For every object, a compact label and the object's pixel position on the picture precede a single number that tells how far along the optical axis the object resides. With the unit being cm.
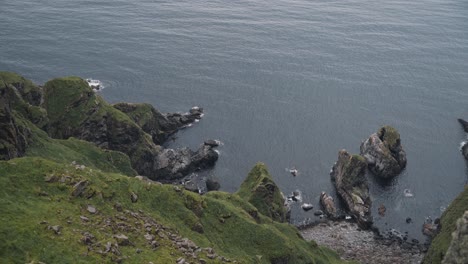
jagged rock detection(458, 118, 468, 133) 13268
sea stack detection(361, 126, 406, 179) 11088
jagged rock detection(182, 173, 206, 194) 10156
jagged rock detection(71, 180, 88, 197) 4972
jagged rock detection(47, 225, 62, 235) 4272
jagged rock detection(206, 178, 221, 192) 10319
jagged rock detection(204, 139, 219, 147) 11820
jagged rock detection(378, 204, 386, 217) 9931
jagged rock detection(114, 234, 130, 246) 4618
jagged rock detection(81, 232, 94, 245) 4325
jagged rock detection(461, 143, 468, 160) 11862
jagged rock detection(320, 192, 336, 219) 9819
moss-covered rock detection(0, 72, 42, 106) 9306
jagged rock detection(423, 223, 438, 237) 9300
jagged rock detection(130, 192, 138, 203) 5487
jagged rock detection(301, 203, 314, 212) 9970
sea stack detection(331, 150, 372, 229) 9800
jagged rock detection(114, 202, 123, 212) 5181
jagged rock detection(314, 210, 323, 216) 9838
